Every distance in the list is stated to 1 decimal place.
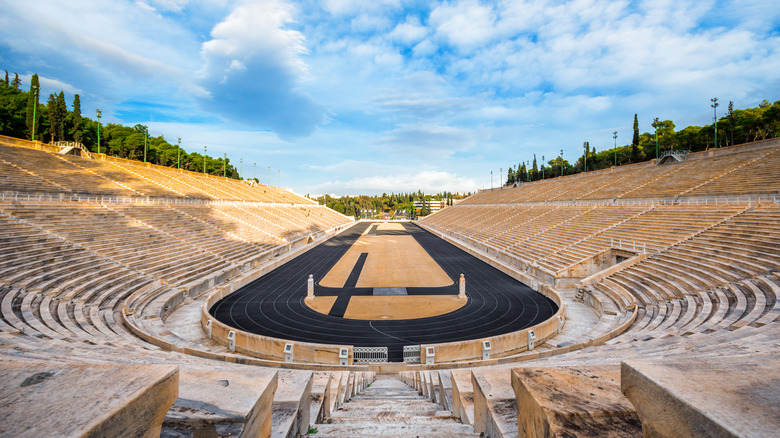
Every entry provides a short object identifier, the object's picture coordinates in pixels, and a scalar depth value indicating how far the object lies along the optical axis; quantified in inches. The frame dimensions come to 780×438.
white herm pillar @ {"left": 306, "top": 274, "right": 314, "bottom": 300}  633.0
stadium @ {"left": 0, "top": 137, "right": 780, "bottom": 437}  72.7
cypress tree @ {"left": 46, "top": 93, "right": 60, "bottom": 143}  1770.4
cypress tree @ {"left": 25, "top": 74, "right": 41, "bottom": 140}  1724.7
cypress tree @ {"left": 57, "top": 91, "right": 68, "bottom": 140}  1817.2
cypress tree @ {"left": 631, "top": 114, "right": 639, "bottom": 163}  2211.1
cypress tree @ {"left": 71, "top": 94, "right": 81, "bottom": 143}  1958.7
